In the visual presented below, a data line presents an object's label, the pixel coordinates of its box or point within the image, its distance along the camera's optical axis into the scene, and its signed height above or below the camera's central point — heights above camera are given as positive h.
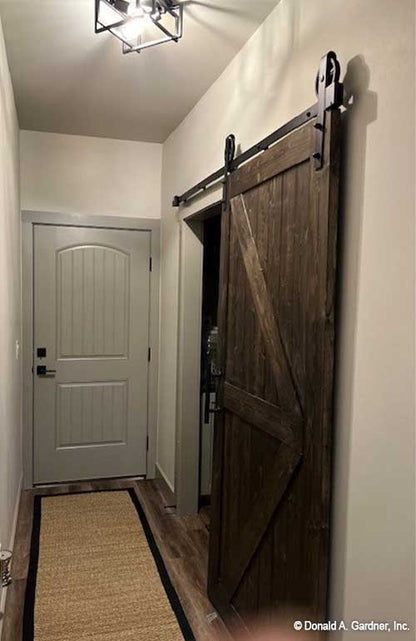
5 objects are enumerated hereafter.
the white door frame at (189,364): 3.36 -0.50
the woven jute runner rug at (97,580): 2.22 -1.53
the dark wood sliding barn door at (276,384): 1.59 -0.34
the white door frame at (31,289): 3.74 +0.00
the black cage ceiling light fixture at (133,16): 1.79 +1.03
